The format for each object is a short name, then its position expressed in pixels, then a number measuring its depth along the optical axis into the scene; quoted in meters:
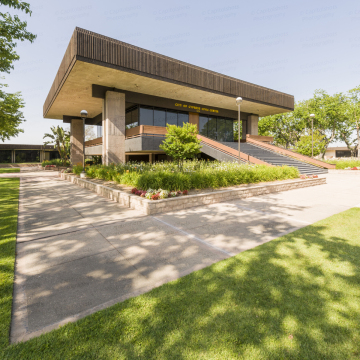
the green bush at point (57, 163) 34.41
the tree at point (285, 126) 48.16
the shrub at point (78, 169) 18.16
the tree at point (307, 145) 29.73
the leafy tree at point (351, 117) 39.03
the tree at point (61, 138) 34.09
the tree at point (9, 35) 10.20
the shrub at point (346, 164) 22.95
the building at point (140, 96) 13.72
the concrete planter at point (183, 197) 7.46
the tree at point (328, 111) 44.19
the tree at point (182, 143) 15.37
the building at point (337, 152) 68.38
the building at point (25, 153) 50.06
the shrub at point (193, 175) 9.39
